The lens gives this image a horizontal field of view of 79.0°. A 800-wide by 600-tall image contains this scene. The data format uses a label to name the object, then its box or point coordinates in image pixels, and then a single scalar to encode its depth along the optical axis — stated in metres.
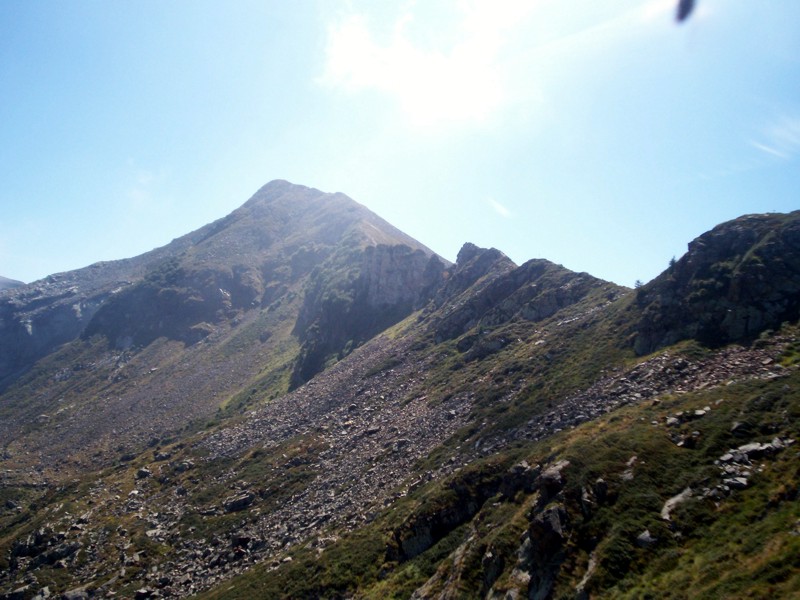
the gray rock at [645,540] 26.47
